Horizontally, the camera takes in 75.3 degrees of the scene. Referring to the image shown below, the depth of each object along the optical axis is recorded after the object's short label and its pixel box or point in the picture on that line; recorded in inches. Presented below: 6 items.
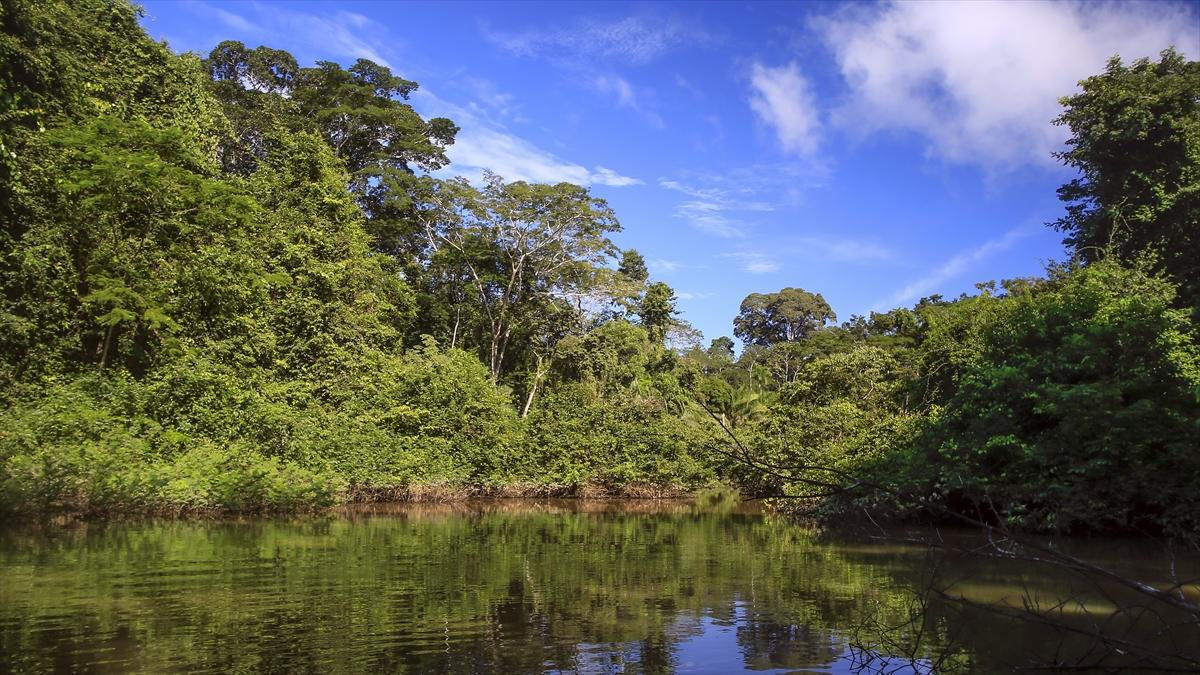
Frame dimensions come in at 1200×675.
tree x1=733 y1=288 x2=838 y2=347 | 2241.6
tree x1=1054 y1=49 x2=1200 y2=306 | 893.2
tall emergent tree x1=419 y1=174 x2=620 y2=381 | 1256.2
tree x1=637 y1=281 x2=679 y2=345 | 1450.5
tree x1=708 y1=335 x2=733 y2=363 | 2192.1
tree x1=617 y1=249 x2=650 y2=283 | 1716.3
